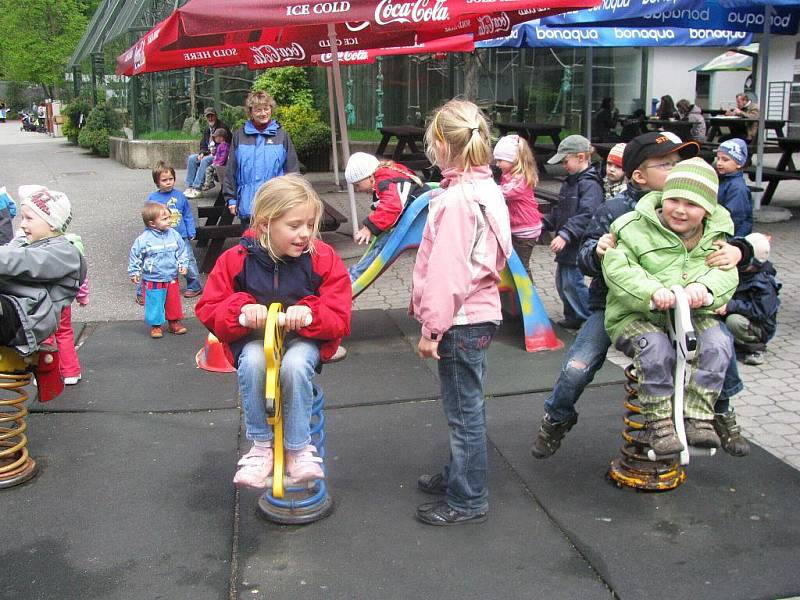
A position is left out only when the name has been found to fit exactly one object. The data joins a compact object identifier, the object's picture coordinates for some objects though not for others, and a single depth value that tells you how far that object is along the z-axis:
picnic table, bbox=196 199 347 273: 8.59
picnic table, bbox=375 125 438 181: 15.64
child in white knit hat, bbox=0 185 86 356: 4.15
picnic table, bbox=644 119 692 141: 17.81
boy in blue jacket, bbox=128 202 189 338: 6.72
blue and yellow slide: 6.34
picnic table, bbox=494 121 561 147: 15.73
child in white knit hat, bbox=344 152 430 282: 6.30
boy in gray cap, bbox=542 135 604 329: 6.66
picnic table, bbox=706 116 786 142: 16.64
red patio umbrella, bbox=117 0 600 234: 6.66
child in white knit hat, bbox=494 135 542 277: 6.70
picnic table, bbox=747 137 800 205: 11.80
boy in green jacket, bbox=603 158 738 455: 3.66
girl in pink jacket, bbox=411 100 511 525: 3.45
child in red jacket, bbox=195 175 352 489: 3.57
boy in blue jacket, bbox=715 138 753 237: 6.70
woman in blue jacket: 8.28
